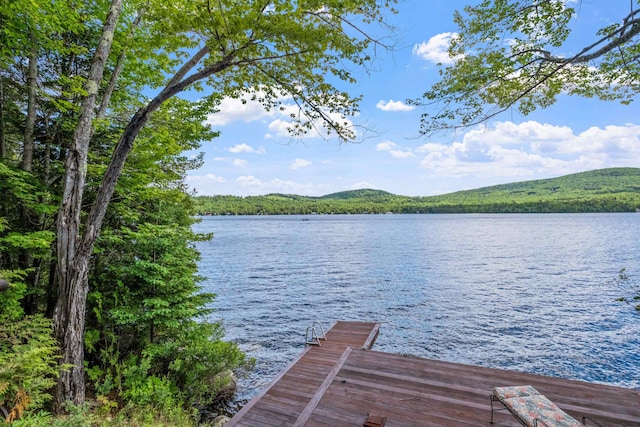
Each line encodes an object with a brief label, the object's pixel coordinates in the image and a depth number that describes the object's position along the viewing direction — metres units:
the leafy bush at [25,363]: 3.76
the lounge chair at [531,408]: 3.64
